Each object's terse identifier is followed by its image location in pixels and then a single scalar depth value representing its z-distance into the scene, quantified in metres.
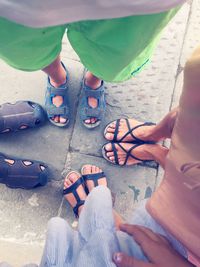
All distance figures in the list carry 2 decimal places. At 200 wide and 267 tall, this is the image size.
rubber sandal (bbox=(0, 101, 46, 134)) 1.79
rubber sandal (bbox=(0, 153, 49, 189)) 1.72
